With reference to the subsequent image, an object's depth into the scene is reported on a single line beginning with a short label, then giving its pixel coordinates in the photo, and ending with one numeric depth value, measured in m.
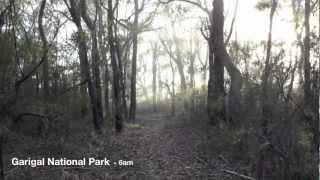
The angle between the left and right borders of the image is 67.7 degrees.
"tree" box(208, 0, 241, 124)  8.17
